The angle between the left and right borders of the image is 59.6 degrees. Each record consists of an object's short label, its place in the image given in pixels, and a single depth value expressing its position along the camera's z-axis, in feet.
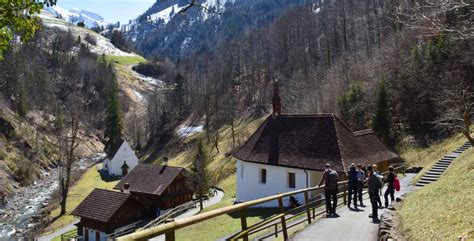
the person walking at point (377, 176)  55.21
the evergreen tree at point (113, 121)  304.50
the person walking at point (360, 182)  64.06
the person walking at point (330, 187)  56.18
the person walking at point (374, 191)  53.52
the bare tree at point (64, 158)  160.40
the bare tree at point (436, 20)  28.07
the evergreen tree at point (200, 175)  145.89
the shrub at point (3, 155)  227.57
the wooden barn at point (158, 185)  153.28
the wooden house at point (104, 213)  127.65
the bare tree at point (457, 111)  106.42
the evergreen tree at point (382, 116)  152.76
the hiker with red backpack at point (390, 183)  65.00
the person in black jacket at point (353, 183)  61.98
